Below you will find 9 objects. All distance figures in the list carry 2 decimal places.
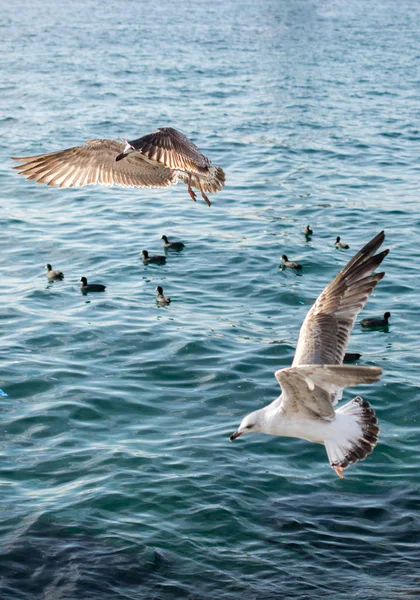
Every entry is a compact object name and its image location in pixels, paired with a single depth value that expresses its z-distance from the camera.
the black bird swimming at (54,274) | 18.50
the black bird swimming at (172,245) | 20.42
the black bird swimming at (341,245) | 20.14
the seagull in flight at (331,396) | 9.06
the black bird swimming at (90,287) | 17.92
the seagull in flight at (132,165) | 11.97
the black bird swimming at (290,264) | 18.89
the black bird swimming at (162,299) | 17.36
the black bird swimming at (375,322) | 16.19
